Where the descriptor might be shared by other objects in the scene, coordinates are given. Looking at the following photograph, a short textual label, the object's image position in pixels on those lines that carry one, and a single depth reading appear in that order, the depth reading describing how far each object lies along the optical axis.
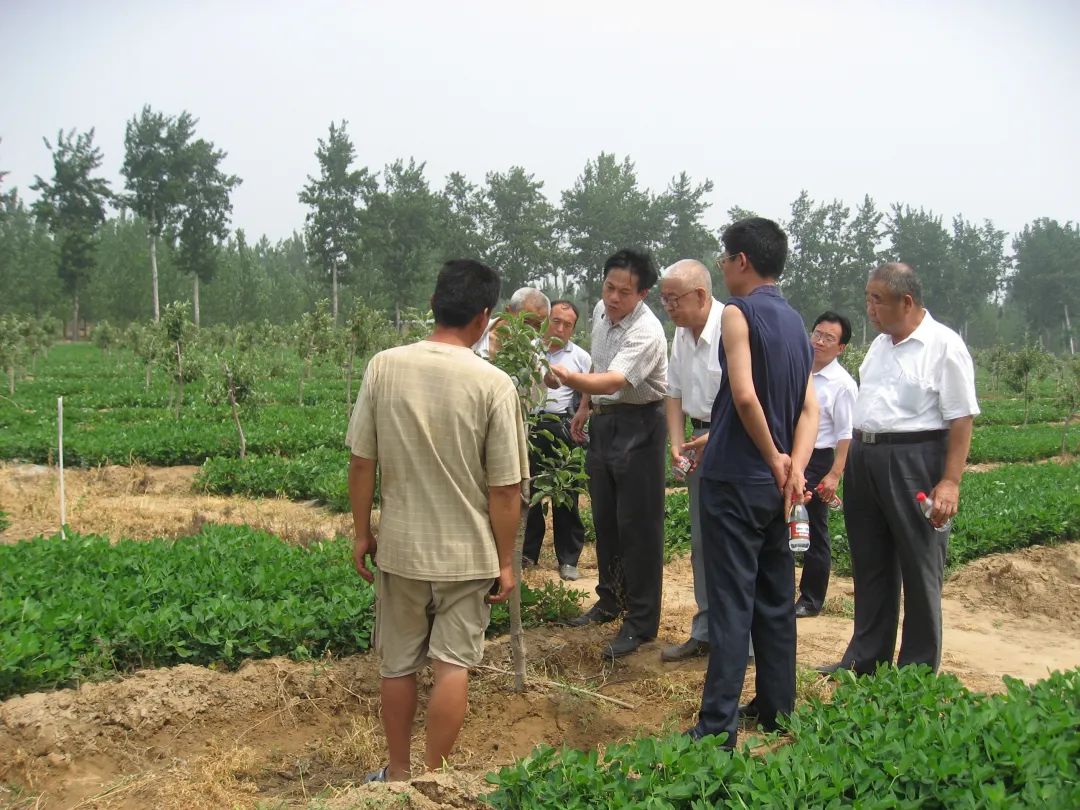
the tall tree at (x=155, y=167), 51.97
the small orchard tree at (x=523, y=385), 4.13
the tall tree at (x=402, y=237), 55.47
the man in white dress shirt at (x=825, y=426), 6.14
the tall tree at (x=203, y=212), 52.44
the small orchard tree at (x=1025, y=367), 23.55
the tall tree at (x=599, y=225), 65.06
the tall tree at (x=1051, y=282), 71.88
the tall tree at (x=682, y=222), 67.10
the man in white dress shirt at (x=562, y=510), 7.22
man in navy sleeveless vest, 3.54
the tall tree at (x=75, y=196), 53.38
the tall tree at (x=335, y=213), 54.72
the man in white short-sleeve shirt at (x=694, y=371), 4.49
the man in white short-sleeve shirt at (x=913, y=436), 4.17
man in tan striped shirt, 3.22
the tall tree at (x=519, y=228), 61.78
